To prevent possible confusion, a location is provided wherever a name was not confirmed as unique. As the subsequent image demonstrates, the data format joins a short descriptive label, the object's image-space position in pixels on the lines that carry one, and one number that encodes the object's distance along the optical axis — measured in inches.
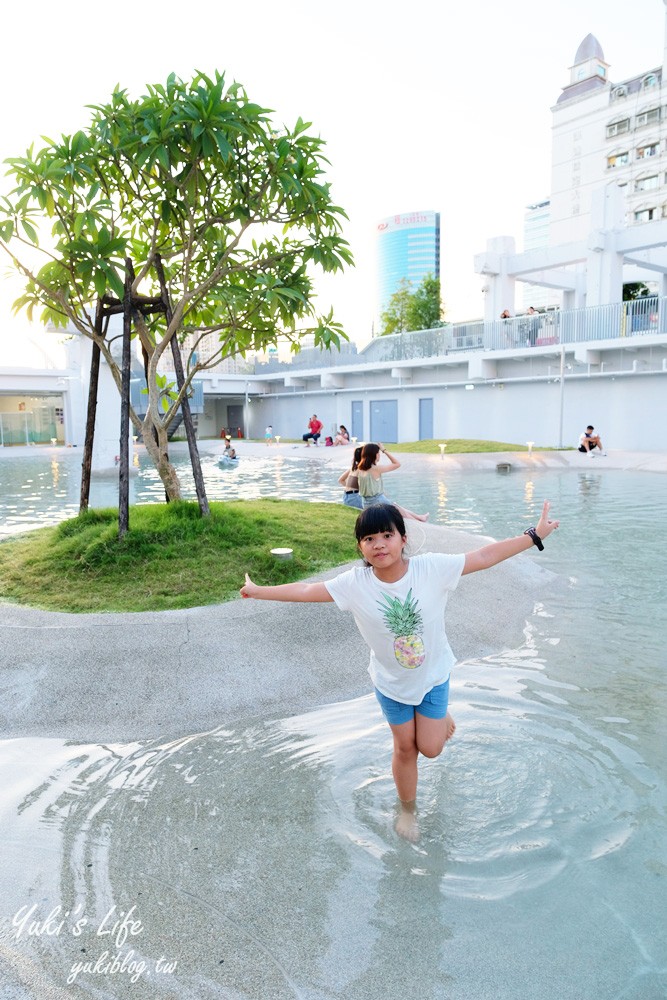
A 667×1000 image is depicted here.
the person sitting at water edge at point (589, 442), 1052.5
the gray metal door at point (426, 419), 1499.0
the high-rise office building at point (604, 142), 2138.3
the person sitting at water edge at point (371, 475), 355.6
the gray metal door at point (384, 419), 1576.0
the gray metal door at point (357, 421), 1659.7
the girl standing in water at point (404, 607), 131.5
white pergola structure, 1162.6
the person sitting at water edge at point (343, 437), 1377.8
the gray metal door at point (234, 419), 2165.5
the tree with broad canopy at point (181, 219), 278.1
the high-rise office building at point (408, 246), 6776.6
